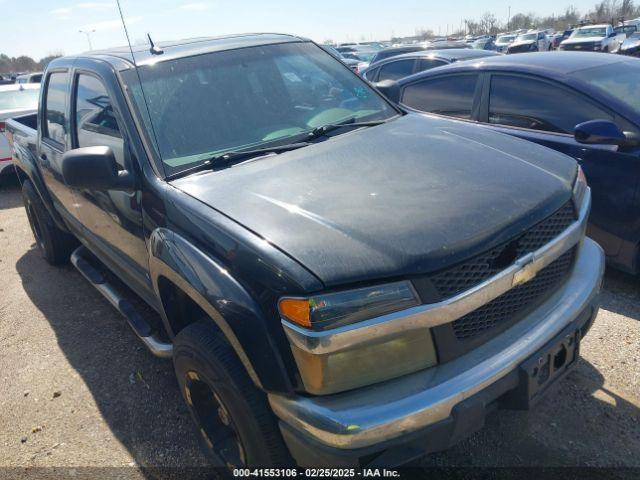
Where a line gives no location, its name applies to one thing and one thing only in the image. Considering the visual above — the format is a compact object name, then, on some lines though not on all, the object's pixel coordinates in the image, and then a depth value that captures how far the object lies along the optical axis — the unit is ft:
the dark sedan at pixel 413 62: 25.83
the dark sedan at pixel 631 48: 55.57
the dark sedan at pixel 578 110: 11.23
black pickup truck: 5.60
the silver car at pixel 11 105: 25.20
